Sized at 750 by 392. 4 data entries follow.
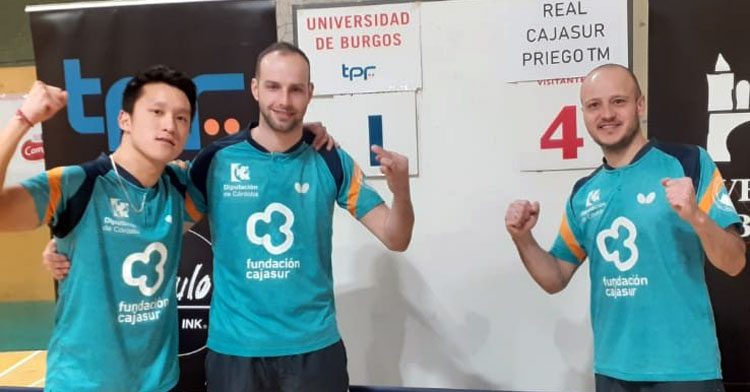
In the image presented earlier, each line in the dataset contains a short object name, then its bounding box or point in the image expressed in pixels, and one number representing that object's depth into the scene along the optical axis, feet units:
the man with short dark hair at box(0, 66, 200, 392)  5.66
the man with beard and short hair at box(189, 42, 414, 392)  6.48
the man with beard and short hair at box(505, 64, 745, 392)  5.94
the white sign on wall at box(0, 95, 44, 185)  15.64
